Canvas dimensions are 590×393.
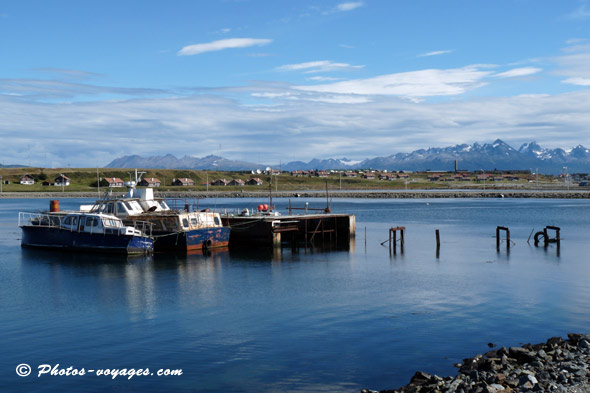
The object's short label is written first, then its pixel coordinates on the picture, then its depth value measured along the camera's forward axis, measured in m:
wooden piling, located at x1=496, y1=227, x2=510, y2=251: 59.44
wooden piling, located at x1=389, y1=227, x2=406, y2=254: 58.11
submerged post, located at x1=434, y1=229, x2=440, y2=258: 57.69
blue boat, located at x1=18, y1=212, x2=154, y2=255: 51.56
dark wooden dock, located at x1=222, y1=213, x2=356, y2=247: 61.09
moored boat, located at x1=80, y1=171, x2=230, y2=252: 54.56
